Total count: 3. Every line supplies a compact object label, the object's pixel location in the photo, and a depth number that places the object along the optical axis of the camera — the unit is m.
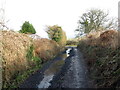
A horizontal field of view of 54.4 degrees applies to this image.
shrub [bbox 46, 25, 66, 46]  24.92
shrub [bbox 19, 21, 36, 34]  15.78
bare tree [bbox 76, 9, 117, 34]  26.55
